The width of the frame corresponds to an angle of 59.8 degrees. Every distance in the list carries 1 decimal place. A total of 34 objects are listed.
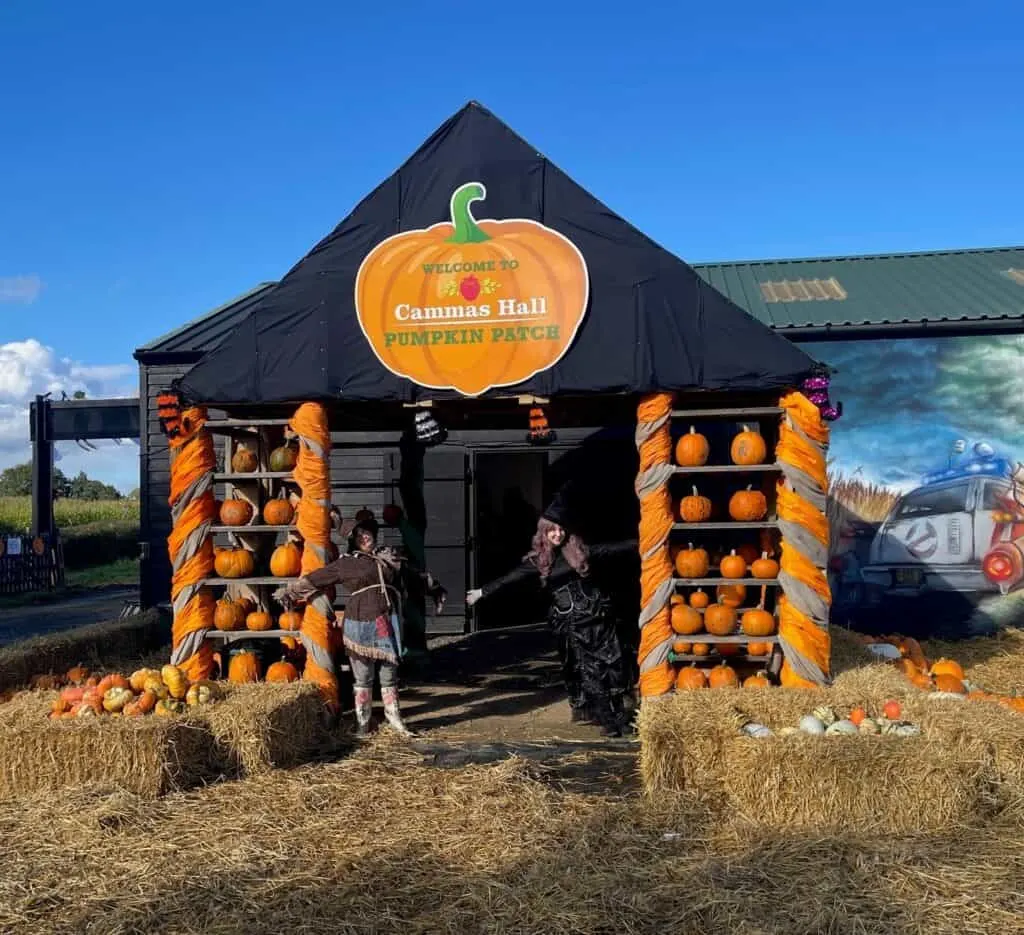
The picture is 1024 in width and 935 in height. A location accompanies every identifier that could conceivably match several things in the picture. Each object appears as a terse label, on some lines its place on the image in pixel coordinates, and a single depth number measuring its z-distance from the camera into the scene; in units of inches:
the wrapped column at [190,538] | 312.8
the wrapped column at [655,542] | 291.6
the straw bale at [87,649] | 350.9
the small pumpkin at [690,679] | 291.6
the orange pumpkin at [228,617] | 316.5
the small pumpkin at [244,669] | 310.5
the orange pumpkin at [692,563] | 314.8
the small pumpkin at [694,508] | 312.8
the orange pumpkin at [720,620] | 301.3
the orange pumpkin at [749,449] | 305.9
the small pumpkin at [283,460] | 342.6
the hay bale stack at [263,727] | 260.4
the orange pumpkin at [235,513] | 329.4
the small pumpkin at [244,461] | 339.6
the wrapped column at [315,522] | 306.0
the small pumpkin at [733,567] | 312.8
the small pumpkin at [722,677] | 294.8
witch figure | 322.3
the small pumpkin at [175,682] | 278.5
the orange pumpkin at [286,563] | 319.9
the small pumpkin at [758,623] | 301.0
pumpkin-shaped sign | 303.7
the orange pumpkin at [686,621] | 301.1
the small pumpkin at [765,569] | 305.0
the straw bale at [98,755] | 243.1
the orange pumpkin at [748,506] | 307.7
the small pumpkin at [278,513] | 327.0
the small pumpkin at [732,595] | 315.9
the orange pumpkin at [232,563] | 316.2
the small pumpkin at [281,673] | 307.3
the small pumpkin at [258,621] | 319.0
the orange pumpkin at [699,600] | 309.0
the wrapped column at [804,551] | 287.4
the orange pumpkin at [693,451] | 309.0
